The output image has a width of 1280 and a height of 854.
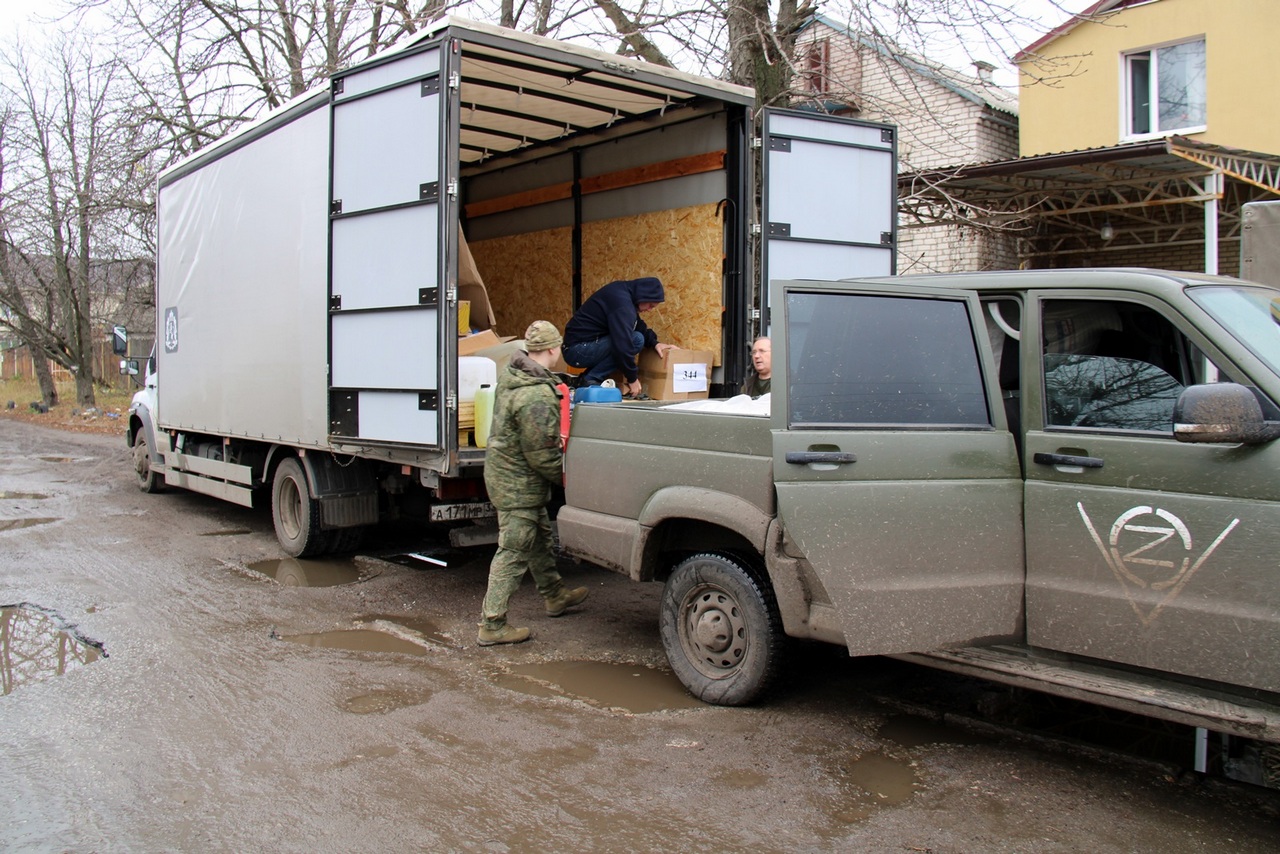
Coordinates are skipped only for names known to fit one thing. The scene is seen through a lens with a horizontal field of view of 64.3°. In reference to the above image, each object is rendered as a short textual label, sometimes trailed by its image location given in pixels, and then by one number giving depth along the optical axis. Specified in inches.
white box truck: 251.4
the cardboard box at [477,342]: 286.0
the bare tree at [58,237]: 1035.3
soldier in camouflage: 227.1
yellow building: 638.5
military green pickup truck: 136.4
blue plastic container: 257.6
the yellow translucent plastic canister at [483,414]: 258.4
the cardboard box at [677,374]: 315.9
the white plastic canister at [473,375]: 262.1
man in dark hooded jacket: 312.5
